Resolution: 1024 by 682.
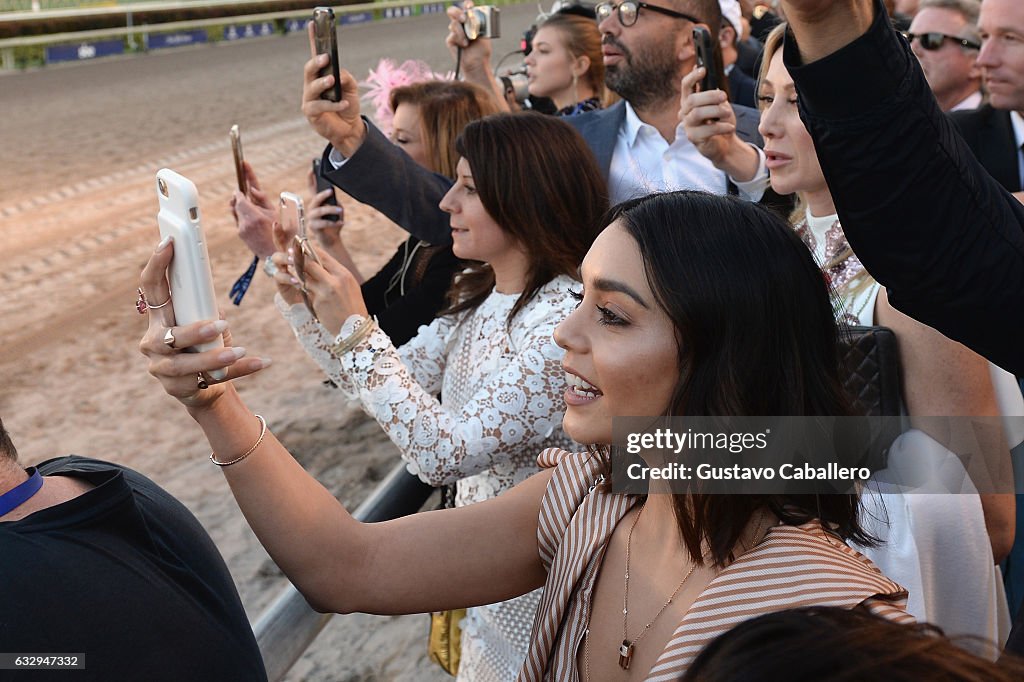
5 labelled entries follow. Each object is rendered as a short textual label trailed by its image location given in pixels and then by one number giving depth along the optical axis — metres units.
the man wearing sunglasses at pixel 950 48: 4.10
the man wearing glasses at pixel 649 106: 3.63
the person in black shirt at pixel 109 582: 1.32
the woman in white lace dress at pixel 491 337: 2.28
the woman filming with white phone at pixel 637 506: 1.39
